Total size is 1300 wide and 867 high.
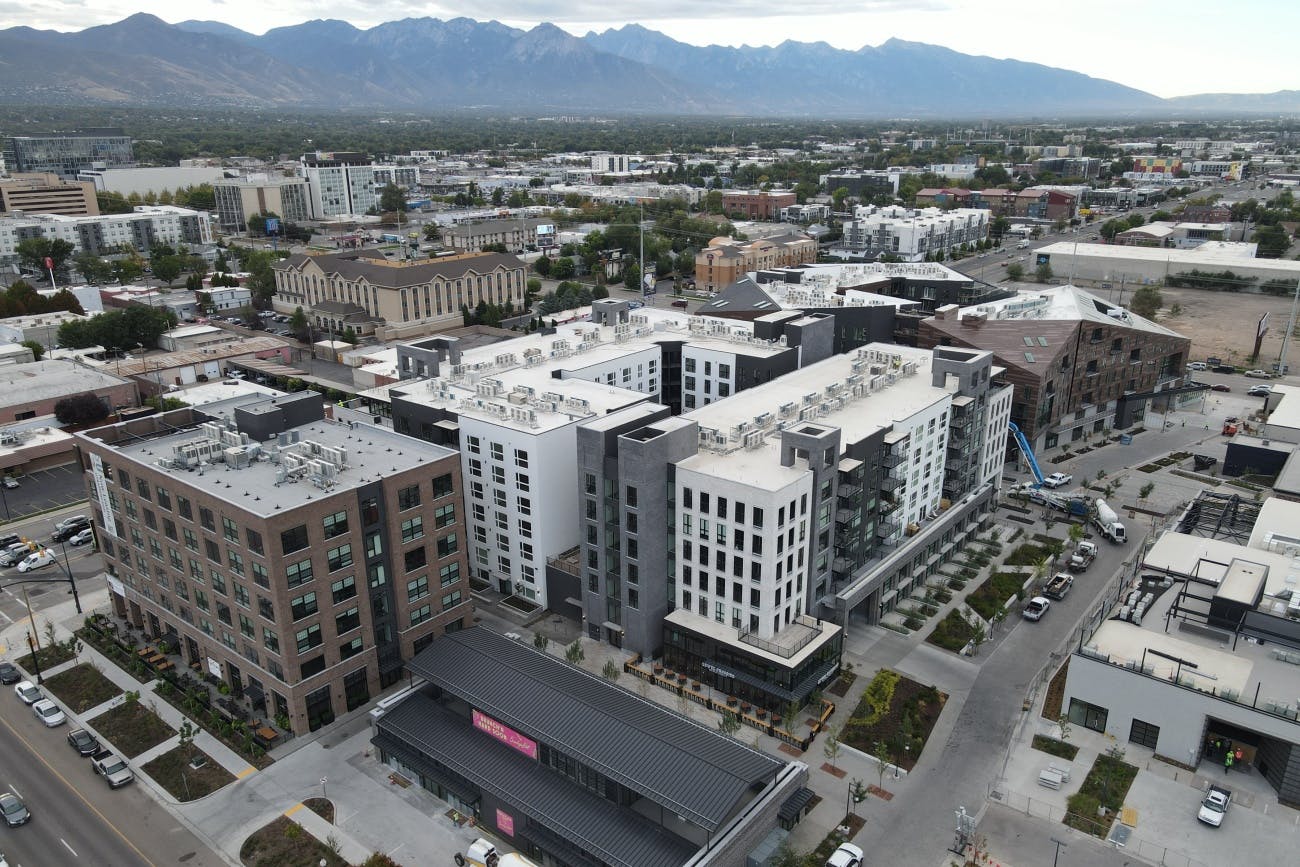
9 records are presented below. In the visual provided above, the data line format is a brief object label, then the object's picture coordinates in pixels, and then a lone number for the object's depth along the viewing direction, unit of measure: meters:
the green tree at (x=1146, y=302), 143.12
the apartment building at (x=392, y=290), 141.12
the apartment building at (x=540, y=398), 61.28
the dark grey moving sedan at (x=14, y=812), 44.19
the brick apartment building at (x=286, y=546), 48.75
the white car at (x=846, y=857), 40.94
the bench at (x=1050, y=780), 46.56
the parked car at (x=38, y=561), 69.88
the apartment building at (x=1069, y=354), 90.94
